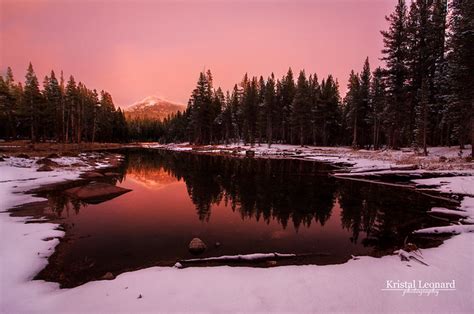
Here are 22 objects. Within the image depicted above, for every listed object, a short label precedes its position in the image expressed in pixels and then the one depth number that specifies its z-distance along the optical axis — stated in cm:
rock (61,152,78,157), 3054
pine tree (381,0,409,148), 3375
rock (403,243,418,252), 695
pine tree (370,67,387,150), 3797
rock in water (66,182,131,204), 1402
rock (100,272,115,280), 592
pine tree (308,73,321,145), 5706
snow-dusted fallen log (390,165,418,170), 1919
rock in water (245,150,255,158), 4382
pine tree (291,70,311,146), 5534
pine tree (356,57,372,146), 4934
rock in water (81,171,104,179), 2046
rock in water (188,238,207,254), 773
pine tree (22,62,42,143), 5003
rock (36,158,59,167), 2326
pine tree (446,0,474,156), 2234
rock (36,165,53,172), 2093
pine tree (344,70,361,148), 4938
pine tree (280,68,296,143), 6594
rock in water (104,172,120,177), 2273
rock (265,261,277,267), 672
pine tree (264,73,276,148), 6128
